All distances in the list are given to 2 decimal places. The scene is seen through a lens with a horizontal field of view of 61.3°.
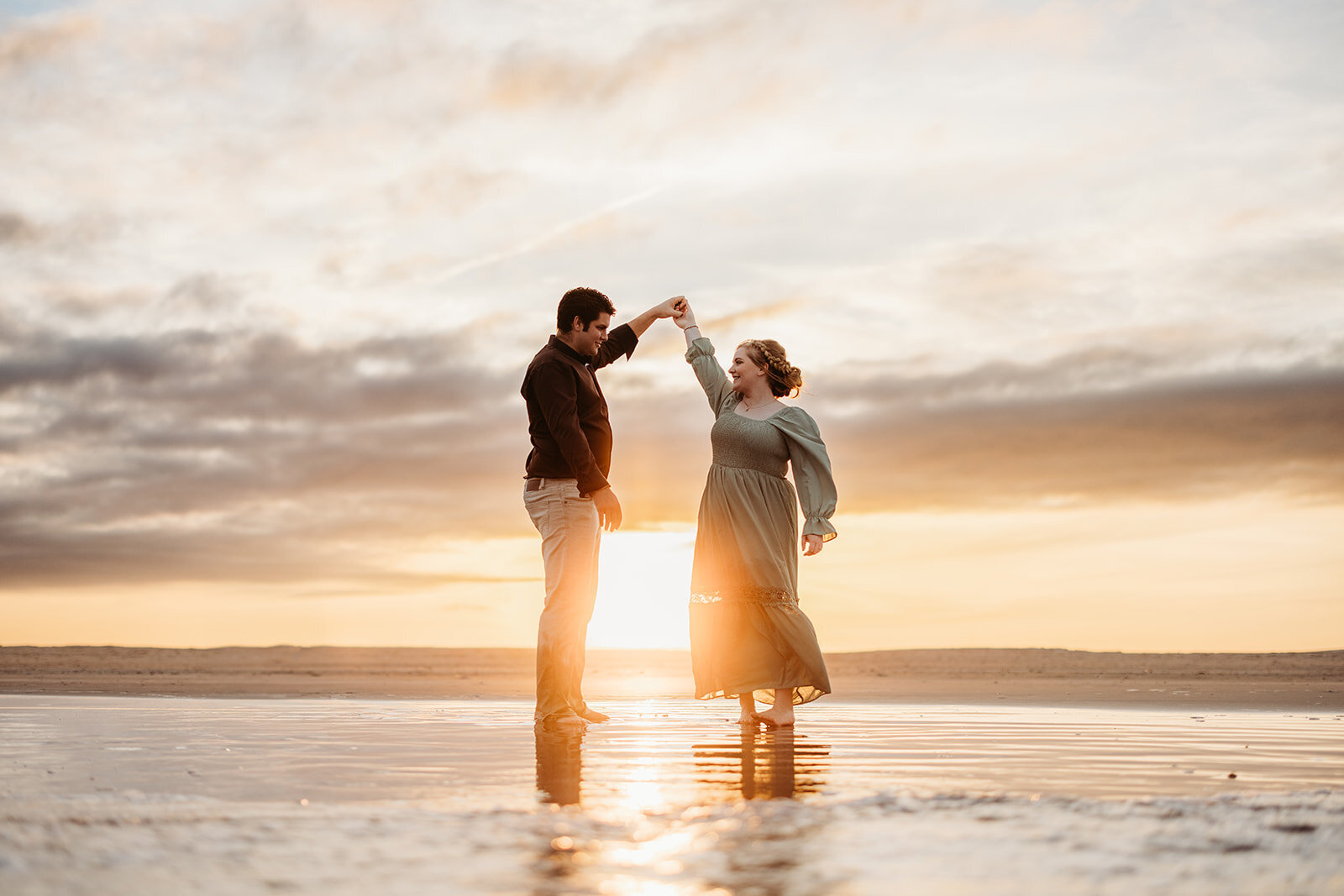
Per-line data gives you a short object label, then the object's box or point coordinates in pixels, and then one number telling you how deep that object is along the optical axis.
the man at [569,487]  6.30
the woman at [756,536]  6.83
